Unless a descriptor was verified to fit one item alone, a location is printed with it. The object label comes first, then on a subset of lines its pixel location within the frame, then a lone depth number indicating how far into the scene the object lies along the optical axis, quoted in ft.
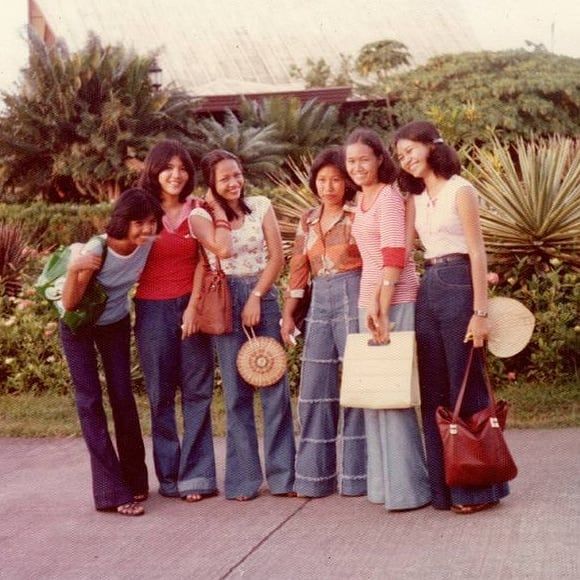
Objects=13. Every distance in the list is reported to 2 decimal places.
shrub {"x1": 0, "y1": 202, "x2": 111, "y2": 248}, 58.39
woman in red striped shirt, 18.92
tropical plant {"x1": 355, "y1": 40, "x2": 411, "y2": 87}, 109.50
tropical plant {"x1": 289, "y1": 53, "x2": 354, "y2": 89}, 110.63
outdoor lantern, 85.51
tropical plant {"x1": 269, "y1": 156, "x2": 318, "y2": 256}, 33.58
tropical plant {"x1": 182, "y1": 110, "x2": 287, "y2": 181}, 80.02
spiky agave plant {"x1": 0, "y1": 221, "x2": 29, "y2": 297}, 37.04
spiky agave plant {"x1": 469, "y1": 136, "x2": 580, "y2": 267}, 29.25
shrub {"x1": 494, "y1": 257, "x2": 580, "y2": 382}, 28.12
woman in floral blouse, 20.65
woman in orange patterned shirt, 20.06
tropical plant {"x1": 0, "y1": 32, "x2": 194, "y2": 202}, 81.35
